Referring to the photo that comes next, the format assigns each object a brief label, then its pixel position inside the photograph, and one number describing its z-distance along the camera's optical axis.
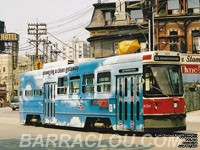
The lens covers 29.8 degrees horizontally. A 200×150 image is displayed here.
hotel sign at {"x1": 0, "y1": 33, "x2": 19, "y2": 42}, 96.44
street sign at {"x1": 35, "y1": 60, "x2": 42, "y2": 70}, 47.57
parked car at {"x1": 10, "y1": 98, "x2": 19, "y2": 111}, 50.22
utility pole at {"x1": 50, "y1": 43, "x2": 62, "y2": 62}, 59.86
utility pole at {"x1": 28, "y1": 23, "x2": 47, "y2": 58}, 56.82
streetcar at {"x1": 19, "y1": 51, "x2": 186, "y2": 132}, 13.83
